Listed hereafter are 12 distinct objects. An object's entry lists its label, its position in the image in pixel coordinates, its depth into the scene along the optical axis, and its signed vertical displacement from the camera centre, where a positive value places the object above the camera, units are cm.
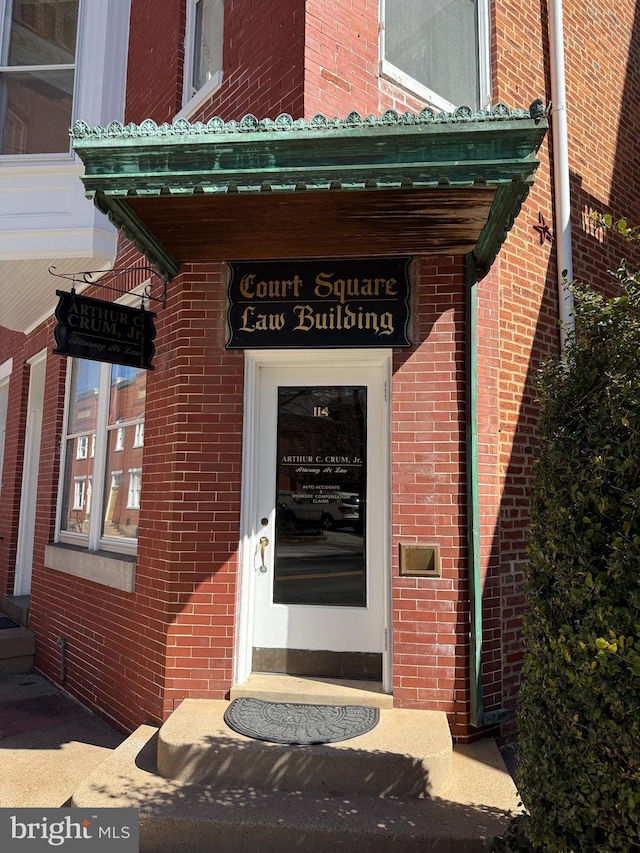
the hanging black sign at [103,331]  452 +133
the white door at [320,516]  446 -8
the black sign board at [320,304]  436 +147
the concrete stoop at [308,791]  308 -163
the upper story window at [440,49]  499 +394
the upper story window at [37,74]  580 +419
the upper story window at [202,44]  546 +421
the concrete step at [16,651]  673 -170
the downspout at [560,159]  550 +325
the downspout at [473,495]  407 +8
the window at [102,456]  550 +45
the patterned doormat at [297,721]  364 -138
